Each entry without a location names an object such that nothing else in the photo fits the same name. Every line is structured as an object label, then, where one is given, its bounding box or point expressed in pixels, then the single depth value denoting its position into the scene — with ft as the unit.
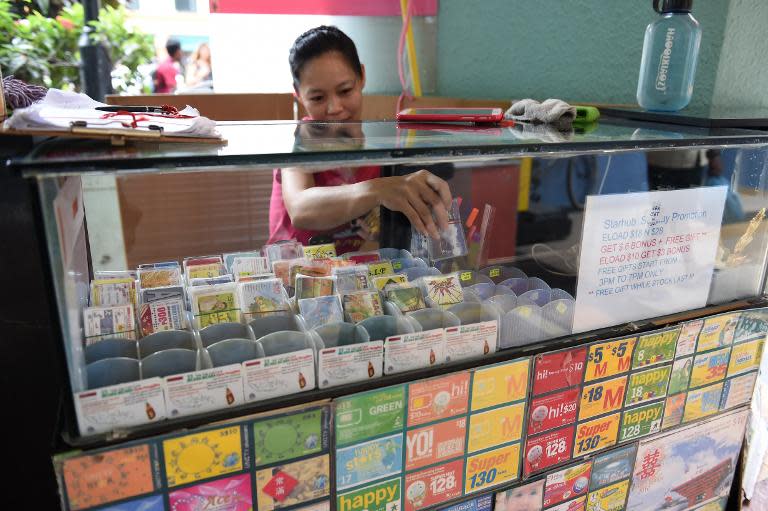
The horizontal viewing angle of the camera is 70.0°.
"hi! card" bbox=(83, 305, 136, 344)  2.53
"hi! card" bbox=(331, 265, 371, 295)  3.19
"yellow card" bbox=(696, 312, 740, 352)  3.61
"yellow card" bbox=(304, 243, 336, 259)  3.74
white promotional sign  3.11
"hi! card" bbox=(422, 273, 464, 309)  3.12
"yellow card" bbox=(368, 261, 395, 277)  3.42
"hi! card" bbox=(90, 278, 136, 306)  2.86
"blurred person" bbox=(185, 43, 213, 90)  18.18
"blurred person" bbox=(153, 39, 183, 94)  16.01
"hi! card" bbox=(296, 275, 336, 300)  3.06
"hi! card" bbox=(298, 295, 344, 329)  2.85
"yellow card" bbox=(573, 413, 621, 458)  3.37
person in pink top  3.48
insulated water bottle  3.82
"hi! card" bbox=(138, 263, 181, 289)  3.14
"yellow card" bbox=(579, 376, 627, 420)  3.30
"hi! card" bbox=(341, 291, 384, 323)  2.93
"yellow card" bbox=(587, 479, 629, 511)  3.54
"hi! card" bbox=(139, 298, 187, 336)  2.72
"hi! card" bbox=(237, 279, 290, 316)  2.86
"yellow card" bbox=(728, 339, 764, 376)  3.80
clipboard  2.12
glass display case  2.27
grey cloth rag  3.62
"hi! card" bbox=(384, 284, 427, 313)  3.04
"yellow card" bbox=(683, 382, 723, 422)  3.71
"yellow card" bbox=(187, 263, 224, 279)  3.25
